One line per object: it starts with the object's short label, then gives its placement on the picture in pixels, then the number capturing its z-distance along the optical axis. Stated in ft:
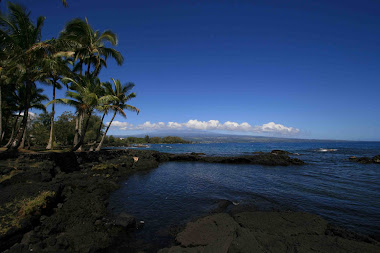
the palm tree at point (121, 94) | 92.48
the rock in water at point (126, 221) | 21.66
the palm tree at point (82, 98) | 64.39
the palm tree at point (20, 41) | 45.93
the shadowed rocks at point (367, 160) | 95.56
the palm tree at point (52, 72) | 48.68
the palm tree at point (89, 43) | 66.13
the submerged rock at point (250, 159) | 87.46
